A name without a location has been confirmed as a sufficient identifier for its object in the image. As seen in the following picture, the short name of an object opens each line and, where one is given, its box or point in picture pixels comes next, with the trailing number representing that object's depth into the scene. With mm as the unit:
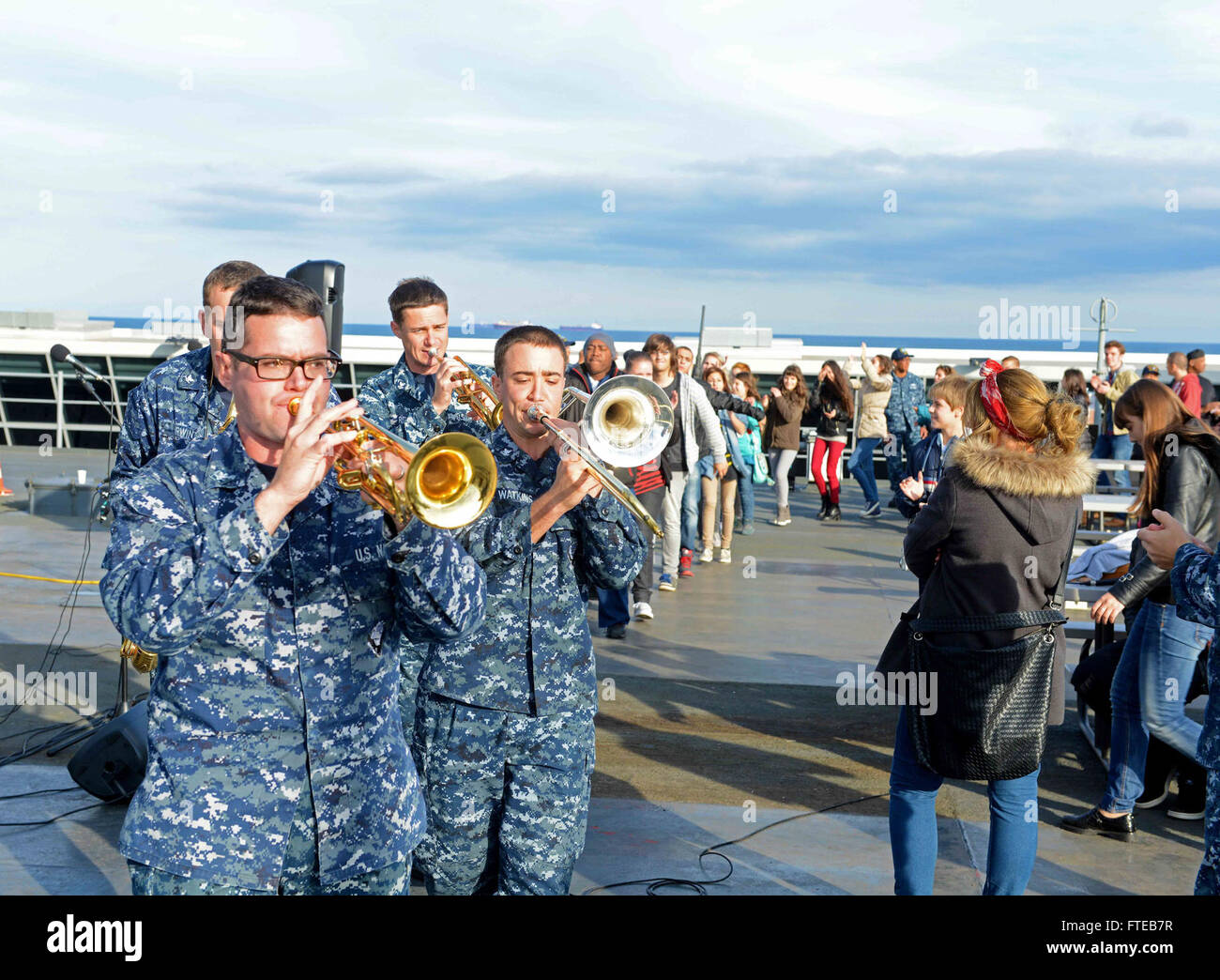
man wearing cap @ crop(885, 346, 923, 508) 15414
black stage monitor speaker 5113
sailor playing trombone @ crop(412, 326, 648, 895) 3400
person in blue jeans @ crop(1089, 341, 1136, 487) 13984
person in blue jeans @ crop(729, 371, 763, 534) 13755
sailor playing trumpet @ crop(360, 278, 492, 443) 4875
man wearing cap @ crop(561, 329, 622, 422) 8297
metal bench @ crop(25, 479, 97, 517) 13547
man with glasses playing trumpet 2287
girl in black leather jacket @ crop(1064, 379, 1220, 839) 5020
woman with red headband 3918
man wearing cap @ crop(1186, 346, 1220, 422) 13262
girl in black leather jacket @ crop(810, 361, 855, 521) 14914
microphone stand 5890
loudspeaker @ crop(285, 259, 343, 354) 7988
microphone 6445
